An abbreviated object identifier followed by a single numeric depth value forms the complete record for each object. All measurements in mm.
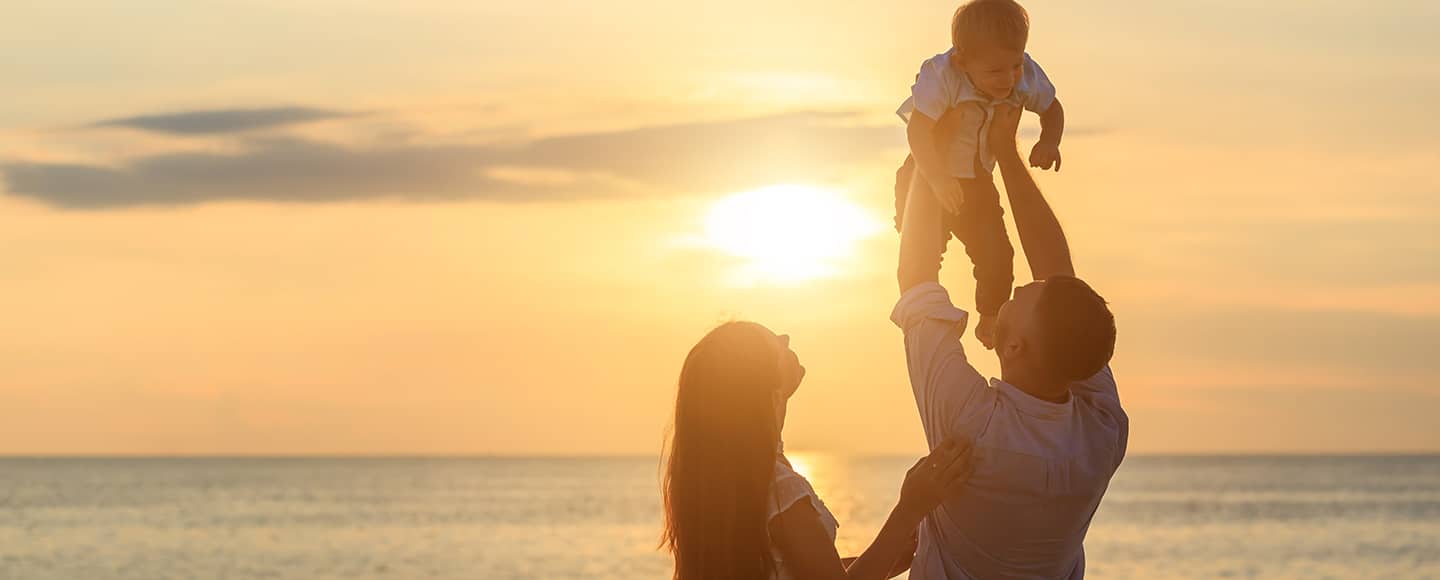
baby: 5230
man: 4270
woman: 4543
